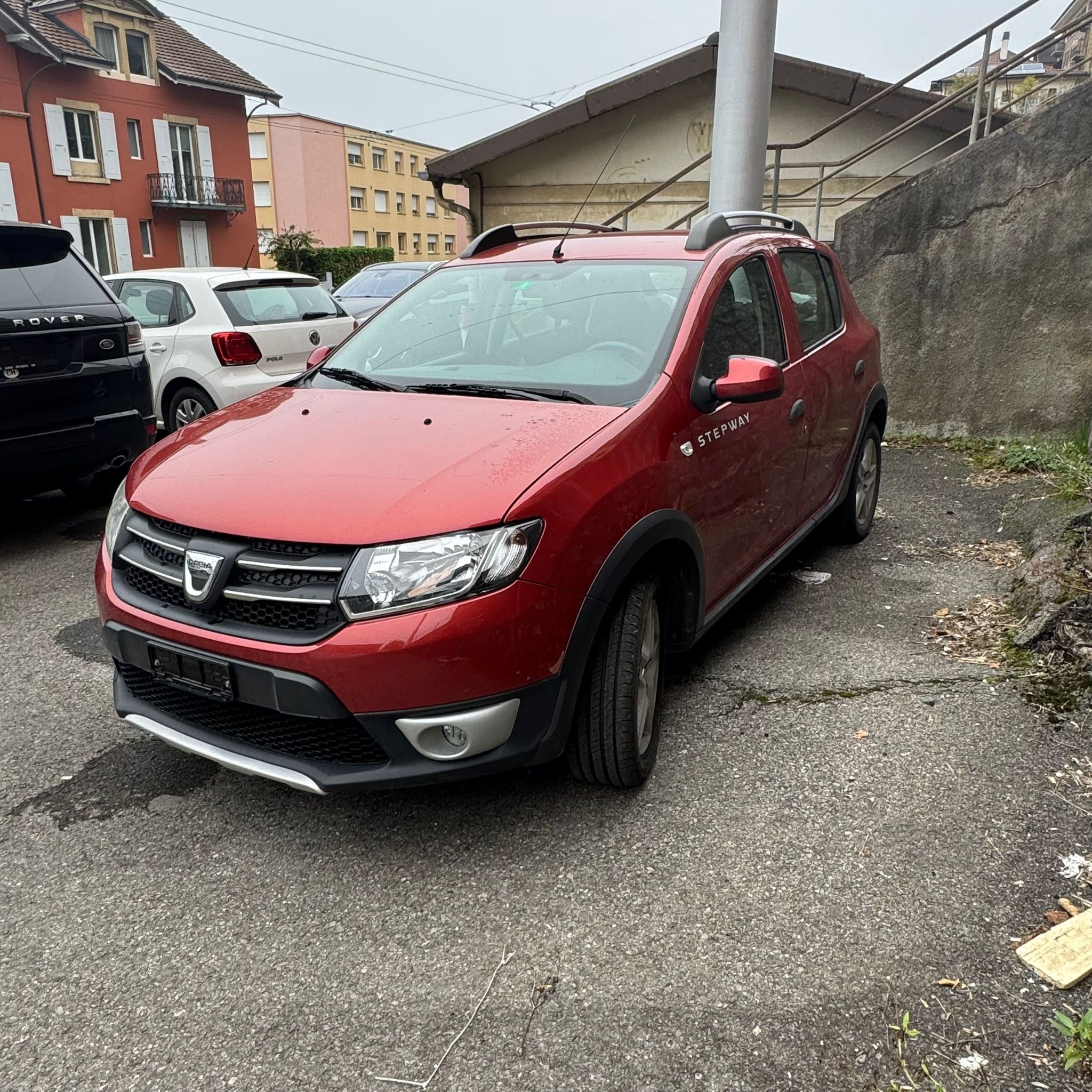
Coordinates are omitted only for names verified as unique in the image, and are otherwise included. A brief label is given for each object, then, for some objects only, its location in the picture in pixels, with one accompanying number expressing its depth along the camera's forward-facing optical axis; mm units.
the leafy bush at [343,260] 42719
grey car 12898
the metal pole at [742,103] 6898
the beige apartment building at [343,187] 58000
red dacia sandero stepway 2426
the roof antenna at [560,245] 3945
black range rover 5016
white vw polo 7531
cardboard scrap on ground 2264
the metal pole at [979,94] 8578
